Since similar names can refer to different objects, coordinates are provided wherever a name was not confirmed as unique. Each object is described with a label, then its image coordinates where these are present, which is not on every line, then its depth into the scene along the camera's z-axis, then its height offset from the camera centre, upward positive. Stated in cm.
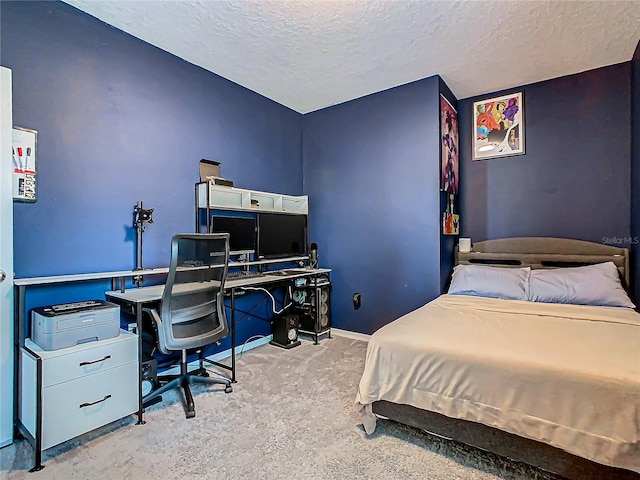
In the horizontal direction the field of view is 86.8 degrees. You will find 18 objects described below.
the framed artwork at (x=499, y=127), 349 +119
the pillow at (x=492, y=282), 298 -40
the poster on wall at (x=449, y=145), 339 +98
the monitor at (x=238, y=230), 306 +8
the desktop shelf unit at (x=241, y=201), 302 +39
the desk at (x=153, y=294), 208 -37
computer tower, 368 -77
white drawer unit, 172 -81
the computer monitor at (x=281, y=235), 351 +4
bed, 140 -66
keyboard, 314 -34
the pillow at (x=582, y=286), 267 -40
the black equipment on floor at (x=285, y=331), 349 -97
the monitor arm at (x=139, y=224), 255 +11
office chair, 213 -44
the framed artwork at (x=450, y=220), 343 +19
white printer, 181 -47
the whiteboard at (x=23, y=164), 201 +46
